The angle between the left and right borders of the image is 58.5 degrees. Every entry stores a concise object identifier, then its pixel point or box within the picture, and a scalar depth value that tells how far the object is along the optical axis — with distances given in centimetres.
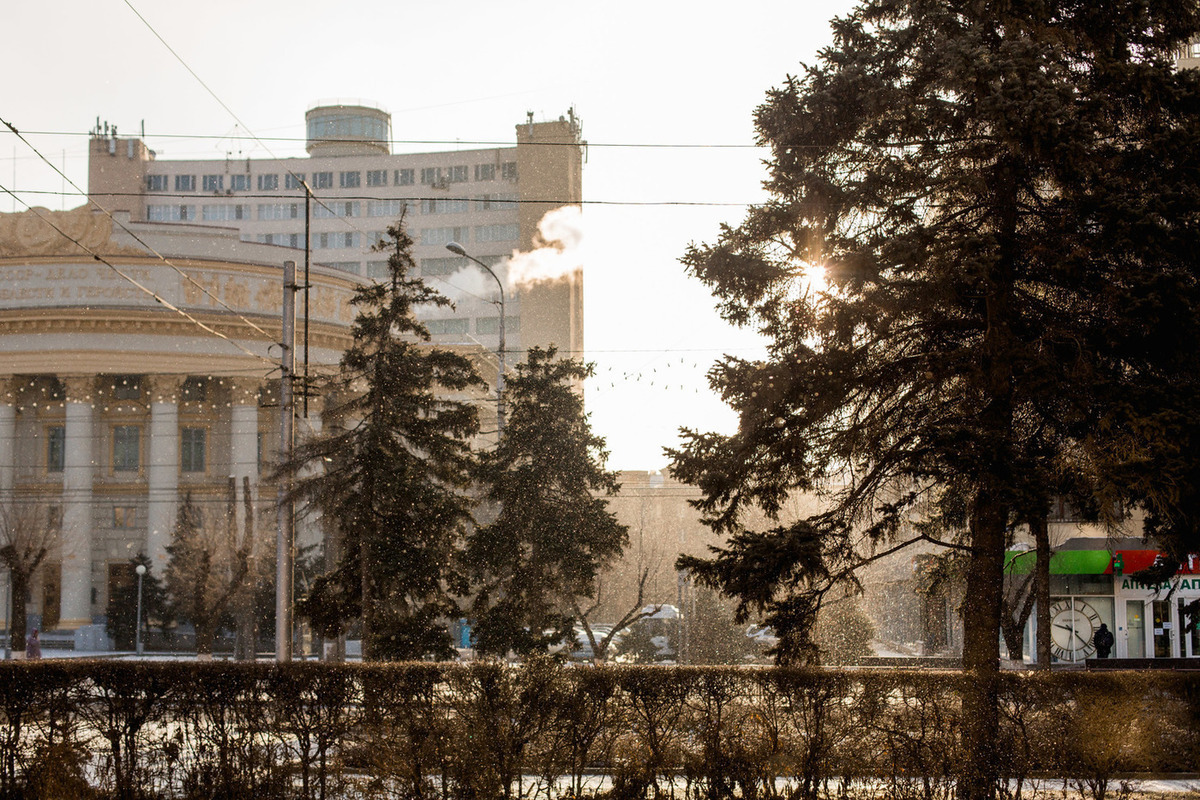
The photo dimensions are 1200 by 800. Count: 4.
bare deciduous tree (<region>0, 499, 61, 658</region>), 3809
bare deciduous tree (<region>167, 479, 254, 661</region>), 3581
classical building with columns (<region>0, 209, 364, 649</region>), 4266
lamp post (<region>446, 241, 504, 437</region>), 2515
